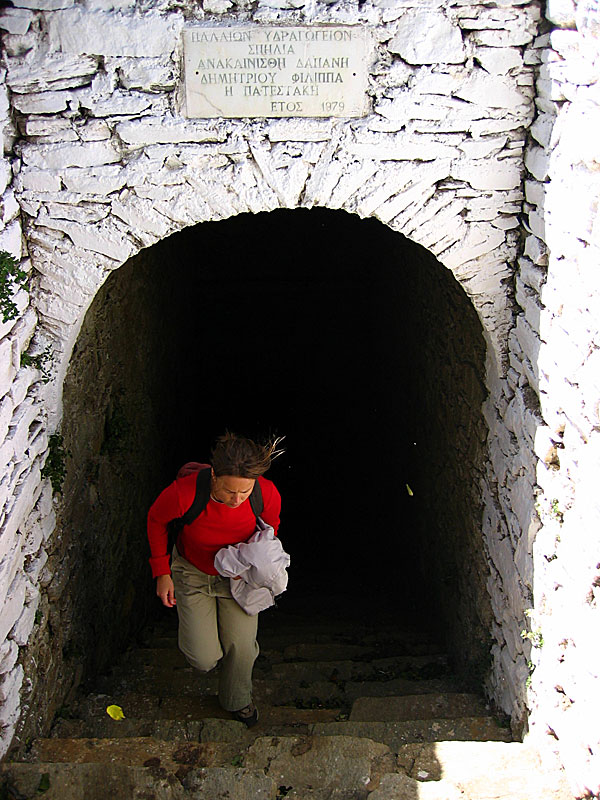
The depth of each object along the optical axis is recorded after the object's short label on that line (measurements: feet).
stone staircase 9.08
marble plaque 9.36
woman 9.84
